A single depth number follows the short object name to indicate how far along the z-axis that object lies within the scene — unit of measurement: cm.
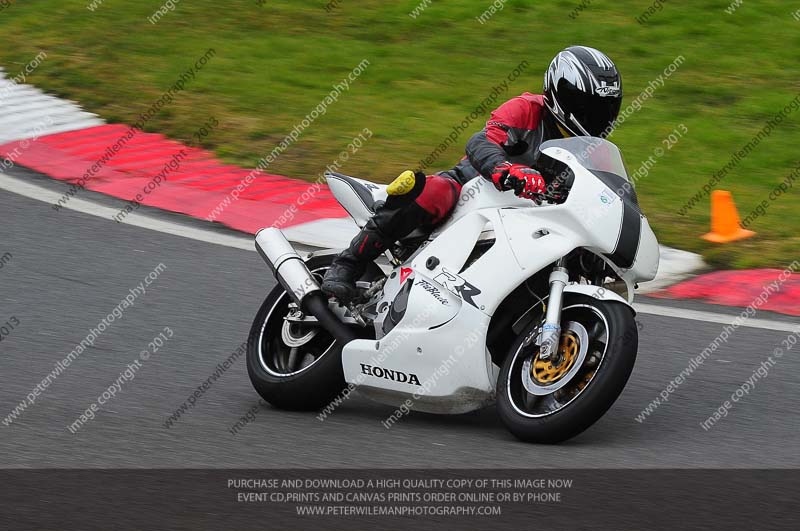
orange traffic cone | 1727
